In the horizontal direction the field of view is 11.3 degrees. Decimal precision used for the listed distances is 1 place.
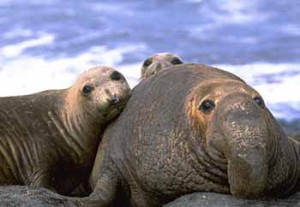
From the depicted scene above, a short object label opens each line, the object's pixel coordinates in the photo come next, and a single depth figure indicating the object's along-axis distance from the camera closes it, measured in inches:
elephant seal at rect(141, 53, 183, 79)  501.7
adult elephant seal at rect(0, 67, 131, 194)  456.8
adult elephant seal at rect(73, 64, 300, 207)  372.2
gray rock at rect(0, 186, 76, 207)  394.9
